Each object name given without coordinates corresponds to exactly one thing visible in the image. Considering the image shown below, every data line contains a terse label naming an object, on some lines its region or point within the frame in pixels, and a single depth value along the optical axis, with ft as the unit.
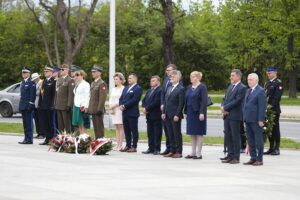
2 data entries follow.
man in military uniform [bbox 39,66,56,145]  70.54
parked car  115.55
